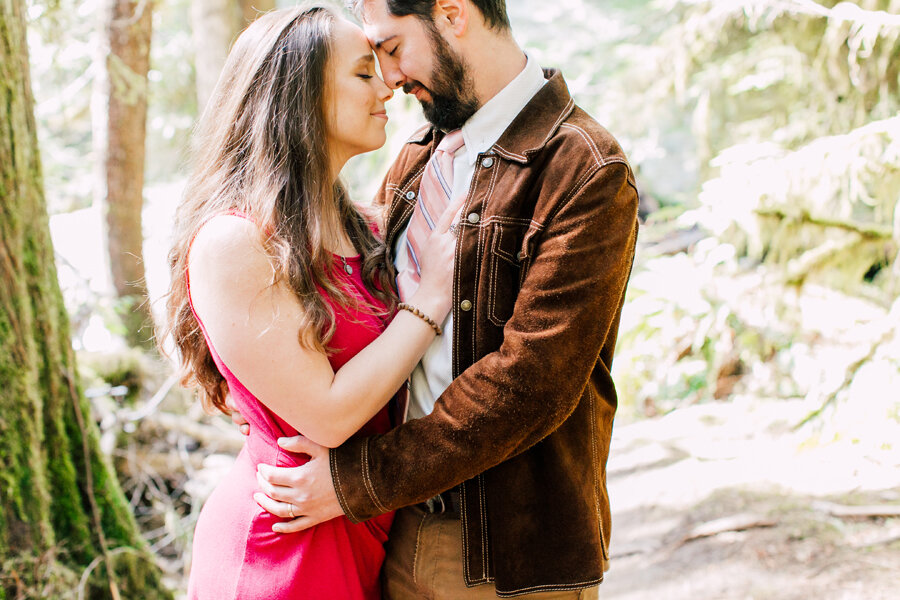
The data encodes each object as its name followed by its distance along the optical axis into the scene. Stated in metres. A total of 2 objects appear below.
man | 1.49
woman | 1.52
